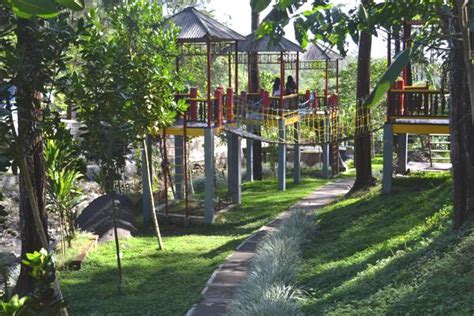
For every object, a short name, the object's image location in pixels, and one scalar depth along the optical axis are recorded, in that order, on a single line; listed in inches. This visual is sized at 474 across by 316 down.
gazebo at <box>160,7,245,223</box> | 570.9
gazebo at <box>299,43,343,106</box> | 906.1
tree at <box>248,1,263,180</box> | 841.5
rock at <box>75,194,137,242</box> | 516.1
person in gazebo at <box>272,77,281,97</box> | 808.9
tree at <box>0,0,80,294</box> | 236.1
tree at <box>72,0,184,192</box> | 352.2
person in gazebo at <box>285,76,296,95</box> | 831.7
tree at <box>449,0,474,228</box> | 311.9
